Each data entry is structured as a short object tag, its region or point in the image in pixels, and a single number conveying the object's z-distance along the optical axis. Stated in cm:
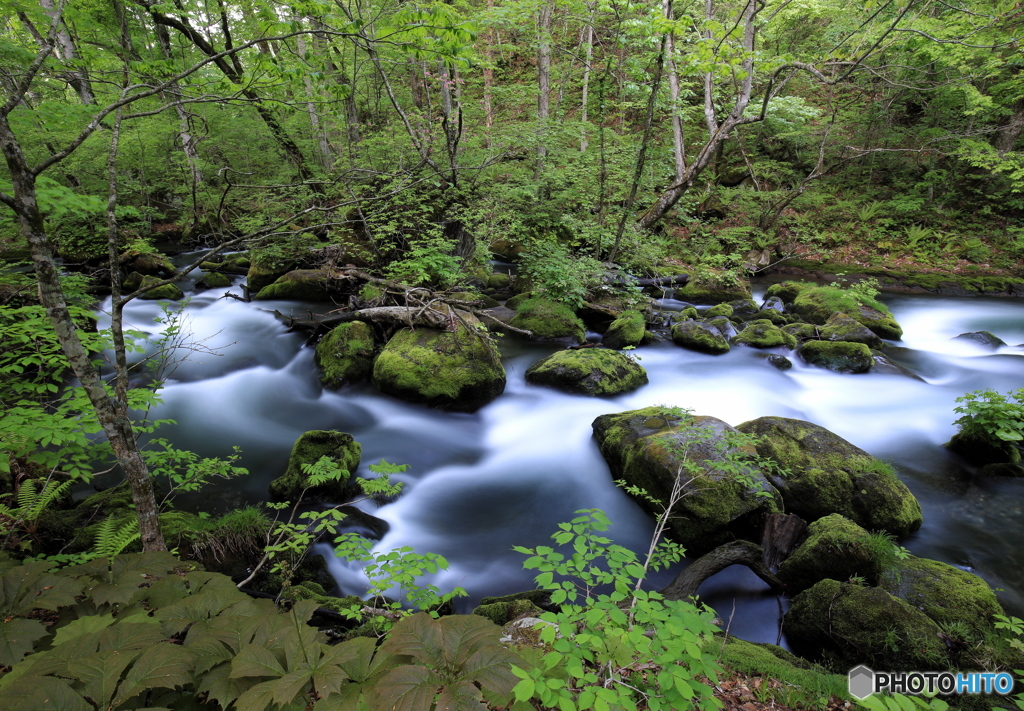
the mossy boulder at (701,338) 908
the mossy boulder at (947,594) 315
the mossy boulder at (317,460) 488
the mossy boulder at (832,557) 374
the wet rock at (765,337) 920
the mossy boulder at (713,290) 1219
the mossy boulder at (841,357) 820
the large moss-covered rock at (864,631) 301
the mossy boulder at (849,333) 915
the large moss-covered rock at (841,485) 457
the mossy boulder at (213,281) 1099
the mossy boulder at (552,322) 928
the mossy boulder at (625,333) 927
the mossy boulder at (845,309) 1023
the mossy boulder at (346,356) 741
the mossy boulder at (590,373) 739
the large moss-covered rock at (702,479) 438
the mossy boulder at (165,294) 968
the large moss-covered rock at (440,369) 694
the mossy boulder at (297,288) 1023
